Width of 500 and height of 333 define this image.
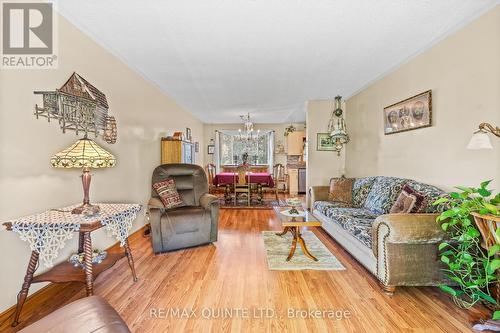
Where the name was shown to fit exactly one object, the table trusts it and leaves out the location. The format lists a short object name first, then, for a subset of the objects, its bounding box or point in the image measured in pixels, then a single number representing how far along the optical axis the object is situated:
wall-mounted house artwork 2.06
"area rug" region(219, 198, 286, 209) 5.54
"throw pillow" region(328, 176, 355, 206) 3.99
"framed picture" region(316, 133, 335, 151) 5.21
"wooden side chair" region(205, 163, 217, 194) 6.22
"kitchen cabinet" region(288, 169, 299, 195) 8.07
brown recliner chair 2.88
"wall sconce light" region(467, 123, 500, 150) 1.77
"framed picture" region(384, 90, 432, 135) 2.83
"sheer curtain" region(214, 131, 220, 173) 8.61
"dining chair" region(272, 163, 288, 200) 6.09
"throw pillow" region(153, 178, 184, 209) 3.17
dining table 5.88
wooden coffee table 2.60
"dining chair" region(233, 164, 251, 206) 5.84
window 8.78
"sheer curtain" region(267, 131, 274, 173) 8.52
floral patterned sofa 1.95
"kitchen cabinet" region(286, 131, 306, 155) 8.01
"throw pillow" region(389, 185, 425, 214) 2.32
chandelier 6.47
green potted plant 1.58
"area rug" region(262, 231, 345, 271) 2.55
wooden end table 1.66
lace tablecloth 1.61
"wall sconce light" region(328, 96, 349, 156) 4.94
